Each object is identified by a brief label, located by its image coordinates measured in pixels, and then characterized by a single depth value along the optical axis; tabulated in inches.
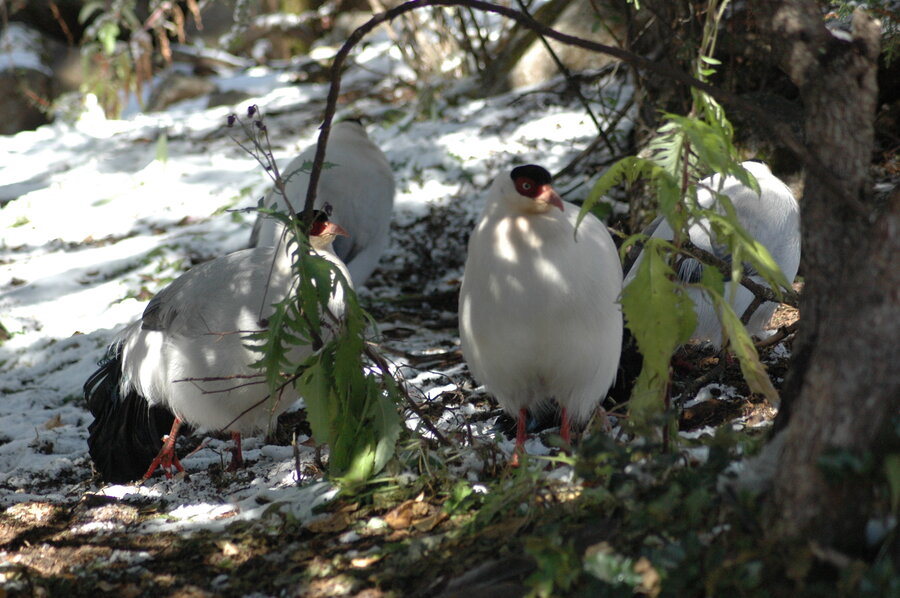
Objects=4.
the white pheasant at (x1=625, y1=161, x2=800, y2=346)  335.0
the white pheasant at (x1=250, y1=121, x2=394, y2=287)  435.5
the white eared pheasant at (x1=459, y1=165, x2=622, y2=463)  248.8
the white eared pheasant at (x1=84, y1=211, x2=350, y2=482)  291.4
